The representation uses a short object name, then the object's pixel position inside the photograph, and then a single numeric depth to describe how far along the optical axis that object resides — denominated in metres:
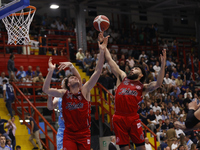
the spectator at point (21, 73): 17.23
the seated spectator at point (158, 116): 17.12
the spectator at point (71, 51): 20.95
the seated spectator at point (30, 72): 17.69
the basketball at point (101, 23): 8.18
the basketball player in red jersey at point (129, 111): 7.36
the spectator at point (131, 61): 20.42
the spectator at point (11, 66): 16.52
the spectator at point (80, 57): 19.98
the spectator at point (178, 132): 16.45
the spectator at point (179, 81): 20.94
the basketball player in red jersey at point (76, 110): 6.97
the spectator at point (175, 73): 21.72
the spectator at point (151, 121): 16.52
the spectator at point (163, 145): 14.85
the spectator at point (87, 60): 19.50
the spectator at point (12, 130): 13.16
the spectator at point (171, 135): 14.93
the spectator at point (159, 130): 16.33
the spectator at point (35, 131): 13.53
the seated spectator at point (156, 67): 20.59
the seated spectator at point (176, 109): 18.45
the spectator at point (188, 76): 22.41
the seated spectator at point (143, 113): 16.47
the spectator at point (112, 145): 13.55
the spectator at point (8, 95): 14.84
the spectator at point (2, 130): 12.77
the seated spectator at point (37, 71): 17.94
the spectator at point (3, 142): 11.66
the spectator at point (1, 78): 16.11
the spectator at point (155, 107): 17.51
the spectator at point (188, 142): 15.58
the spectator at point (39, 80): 16.66
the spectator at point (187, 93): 19.88
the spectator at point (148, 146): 14.63
